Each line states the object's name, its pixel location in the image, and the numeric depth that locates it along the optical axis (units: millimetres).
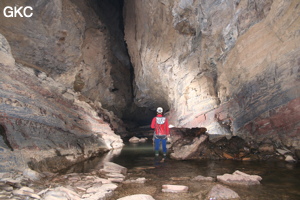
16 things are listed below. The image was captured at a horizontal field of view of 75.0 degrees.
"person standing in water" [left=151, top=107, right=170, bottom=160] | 6359
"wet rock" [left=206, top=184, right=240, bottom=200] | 2662
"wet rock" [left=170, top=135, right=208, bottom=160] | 6074
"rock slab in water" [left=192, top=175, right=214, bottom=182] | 3566
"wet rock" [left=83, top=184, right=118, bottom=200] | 2747
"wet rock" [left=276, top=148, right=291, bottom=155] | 5416
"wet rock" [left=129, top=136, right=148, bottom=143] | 13387
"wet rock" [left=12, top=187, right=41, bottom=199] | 2592
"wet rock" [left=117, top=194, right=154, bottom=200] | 2605
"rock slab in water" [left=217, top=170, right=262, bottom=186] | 3273
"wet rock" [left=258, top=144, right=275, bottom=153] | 5730
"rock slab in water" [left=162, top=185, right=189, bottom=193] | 3010
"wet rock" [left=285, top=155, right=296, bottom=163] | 5093
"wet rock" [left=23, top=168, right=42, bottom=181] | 3616
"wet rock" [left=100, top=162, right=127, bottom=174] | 4326
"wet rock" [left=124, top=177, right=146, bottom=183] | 3551
